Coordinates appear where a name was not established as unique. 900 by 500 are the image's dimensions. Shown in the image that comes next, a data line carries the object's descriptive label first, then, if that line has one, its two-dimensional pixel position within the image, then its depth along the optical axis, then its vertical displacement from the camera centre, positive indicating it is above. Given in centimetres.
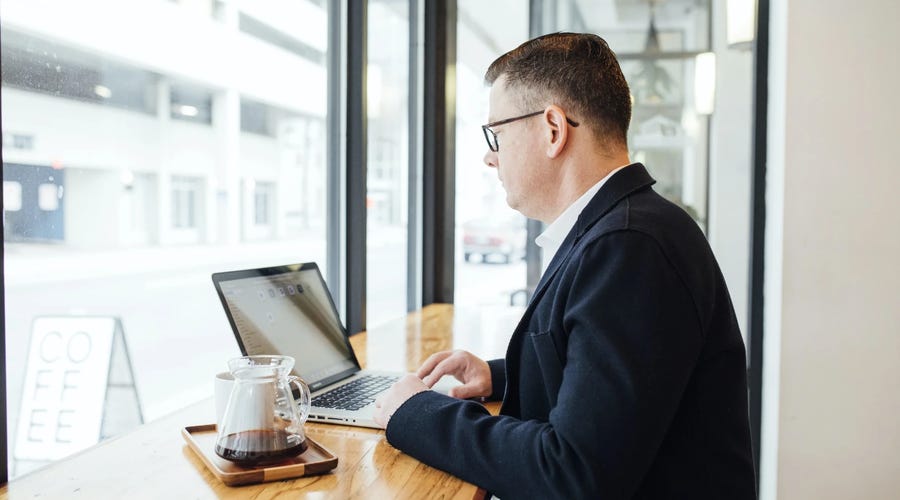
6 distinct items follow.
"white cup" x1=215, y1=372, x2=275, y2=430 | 108 -26
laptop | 136 -21
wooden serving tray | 103 -34
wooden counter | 103 -36
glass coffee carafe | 107 -28
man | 93 -15
